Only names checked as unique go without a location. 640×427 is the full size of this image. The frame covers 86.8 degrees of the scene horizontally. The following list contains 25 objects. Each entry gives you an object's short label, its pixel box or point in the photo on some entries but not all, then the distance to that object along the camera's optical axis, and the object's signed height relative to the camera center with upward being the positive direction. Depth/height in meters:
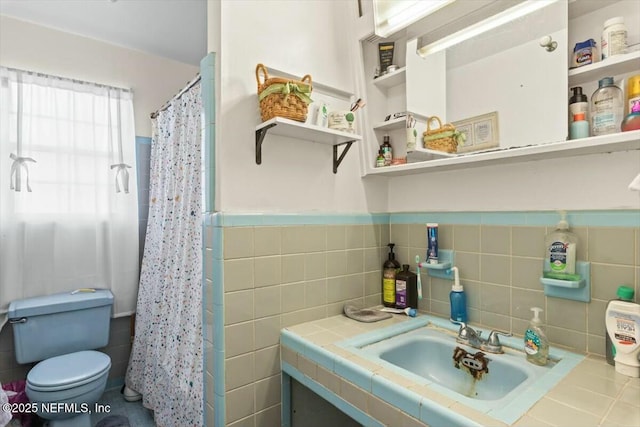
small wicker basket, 1.33 +0.30
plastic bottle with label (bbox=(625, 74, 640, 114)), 0.92 +0.33
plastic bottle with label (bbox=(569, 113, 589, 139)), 1.01 +0.25
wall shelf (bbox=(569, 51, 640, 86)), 0.94 +0.41
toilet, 1.65 -0.77
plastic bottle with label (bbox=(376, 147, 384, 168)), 1.56 +0.24
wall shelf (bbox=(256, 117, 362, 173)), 1.20 +0.31
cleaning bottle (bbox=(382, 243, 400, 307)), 1.56 -0.32
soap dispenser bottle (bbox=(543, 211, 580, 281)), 1.08 -0.14
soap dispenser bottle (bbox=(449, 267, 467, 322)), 1.35 -0.37
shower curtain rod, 1.55 +0.63
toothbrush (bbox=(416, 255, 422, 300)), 1.49 -0.32
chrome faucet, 1.11 -0.44
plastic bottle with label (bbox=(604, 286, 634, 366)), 0.94 -0.37
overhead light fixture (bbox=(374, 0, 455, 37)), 1.30 +0.80
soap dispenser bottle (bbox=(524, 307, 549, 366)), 1.02 -0.41
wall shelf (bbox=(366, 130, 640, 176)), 0.91 +0.18
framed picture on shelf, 1.23 +0.30
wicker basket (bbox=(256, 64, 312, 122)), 1.17 +0.41
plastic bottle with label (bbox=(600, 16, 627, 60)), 0.96 +0.49
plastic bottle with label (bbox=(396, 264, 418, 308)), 1.52 -0.35
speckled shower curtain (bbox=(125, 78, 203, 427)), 1.52 -0.35
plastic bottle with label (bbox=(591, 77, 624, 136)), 0.96 +0.29
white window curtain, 1.98 +0.17
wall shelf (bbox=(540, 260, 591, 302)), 1.05 -0.24
